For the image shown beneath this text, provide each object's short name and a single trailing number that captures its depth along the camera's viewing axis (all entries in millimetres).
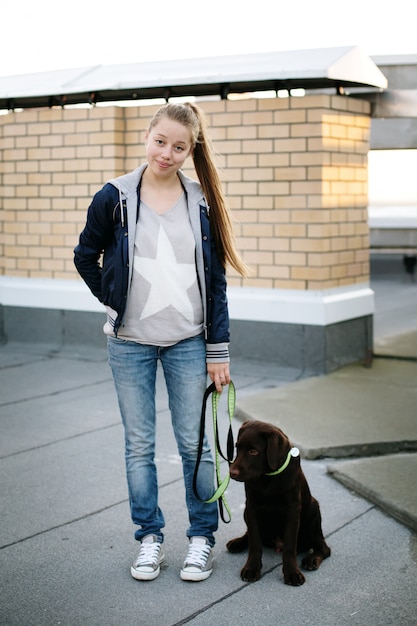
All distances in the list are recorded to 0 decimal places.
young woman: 3604
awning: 7355
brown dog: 3557
